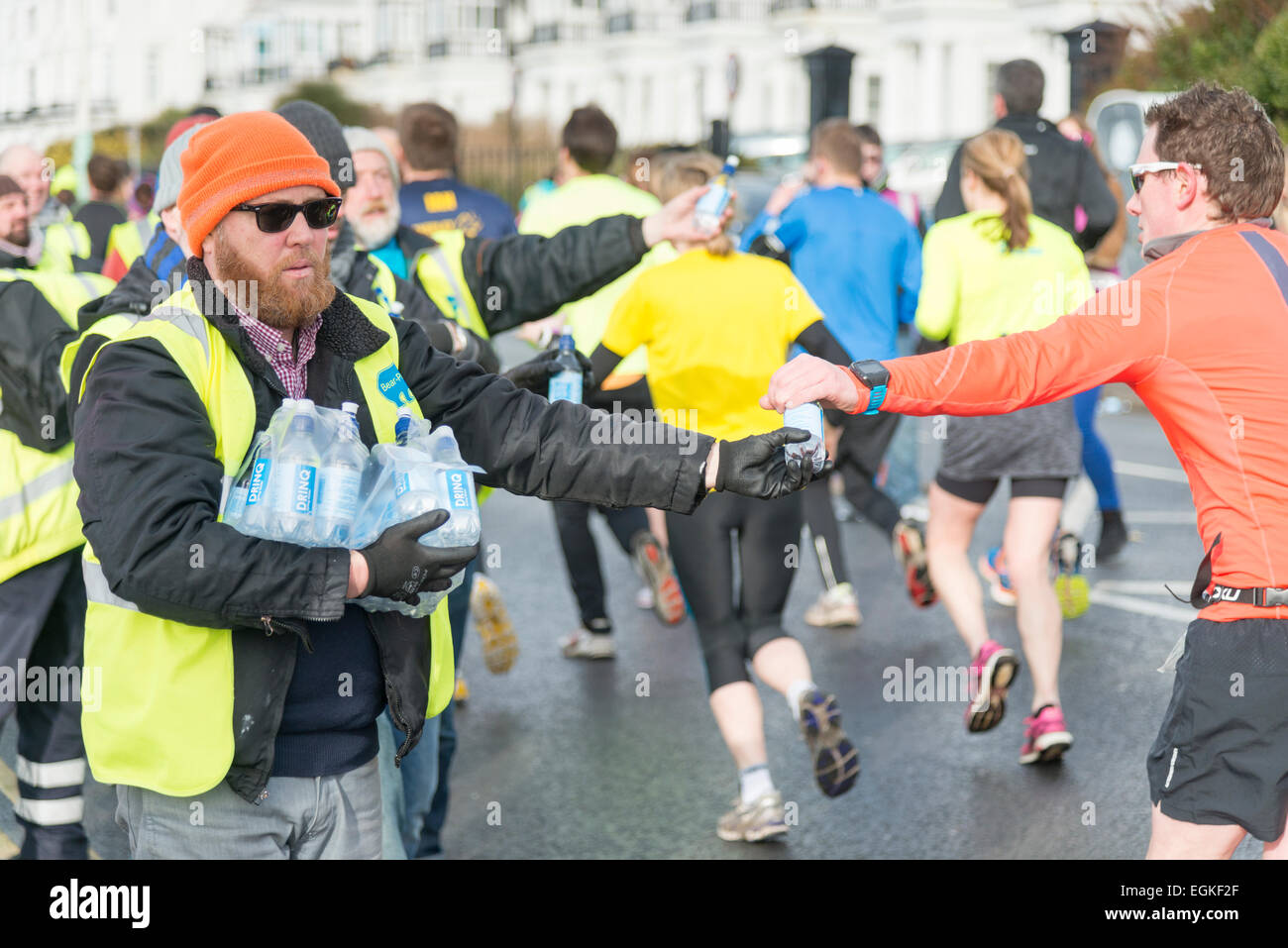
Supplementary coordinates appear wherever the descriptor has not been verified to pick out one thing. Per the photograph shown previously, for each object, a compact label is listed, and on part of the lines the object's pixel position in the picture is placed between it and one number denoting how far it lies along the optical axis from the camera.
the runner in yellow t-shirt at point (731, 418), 5.13
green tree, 12.63
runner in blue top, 7.29
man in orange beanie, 2.67
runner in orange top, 3.13
